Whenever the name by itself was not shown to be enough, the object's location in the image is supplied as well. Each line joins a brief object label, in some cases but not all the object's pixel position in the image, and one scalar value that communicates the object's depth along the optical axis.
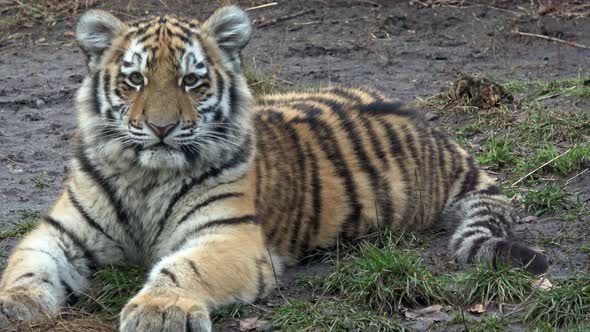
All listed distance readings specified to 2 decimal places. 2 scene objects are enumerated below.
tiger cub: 8.09
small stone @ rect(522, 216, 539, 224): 10.17
